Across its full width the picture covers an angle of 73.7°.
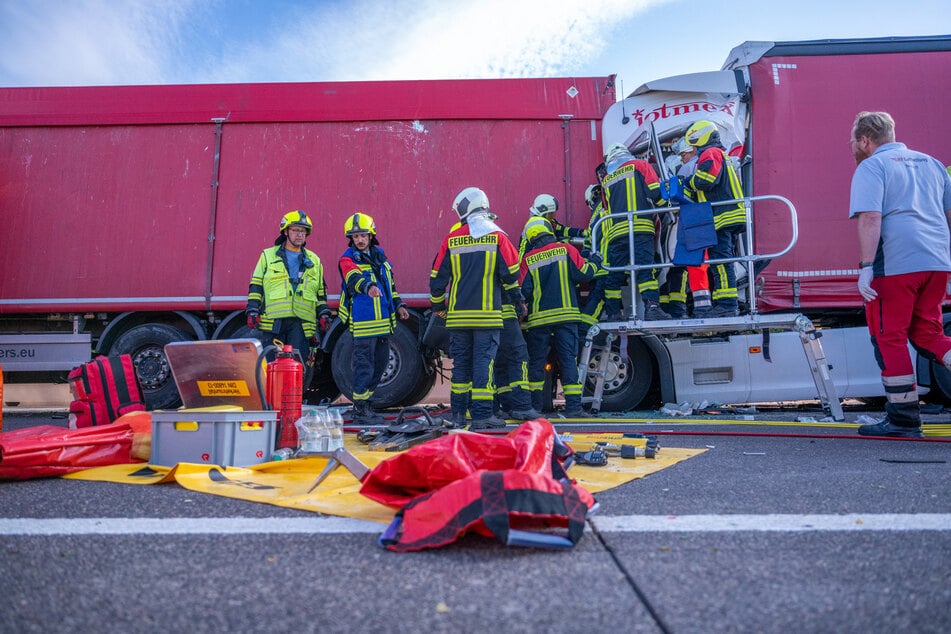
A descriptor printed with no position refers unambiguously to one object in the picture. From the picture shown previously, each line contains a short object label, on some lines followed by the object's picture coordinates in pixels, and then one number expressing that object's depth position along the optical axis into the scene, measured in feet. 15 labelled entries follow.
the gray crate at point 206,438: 11.09
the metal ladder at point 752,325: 16.92
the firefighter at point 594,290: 19.77
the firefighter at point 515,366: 18.53
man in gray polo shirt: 13.33
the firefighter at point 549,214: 20.74
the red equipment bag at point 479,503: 5.97
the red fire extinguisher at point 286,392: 13.15
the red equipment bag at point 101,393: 14.62
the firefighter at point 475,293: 17.07
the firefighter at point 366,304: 18.57
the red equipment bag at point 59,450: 9.99
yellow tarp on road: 8.14
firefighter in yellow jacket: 19.11
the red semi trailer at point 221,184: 21.53
